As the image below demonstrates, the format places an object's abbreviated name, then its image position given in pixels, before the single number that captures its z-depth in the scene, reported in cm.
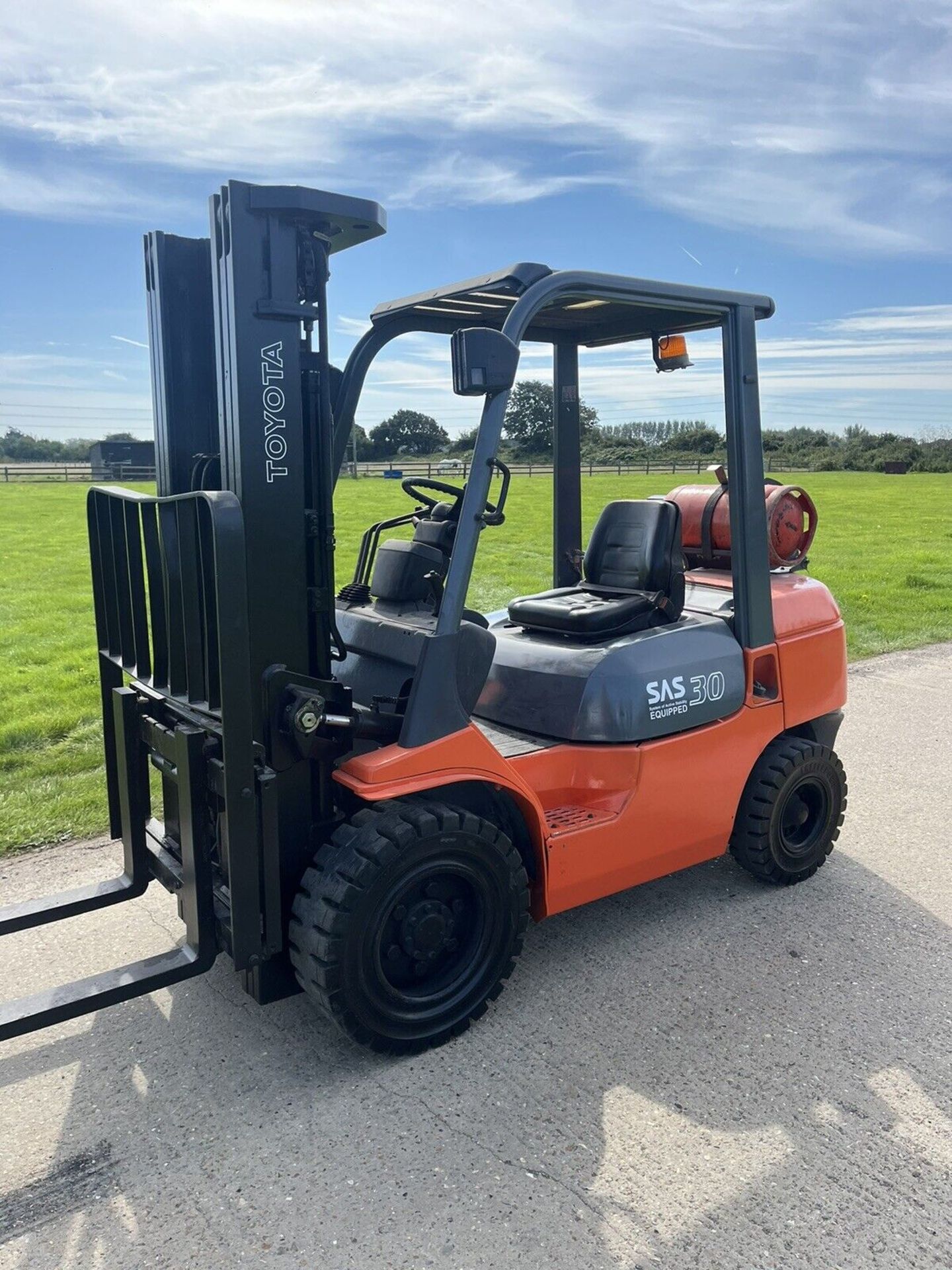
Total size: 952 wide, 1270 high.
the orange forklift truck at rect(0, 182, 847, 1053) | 310
